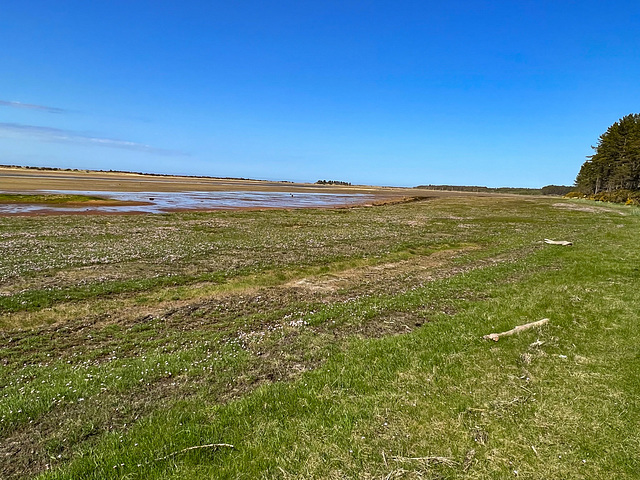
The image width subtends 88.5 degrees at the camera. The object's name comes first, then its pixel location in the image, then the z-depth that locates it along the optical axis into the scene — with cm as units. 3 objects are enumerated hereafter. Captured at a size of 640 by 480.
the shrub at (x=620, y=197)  7949
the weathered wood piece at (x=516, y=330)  1087
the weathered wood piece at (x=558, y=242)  3009
